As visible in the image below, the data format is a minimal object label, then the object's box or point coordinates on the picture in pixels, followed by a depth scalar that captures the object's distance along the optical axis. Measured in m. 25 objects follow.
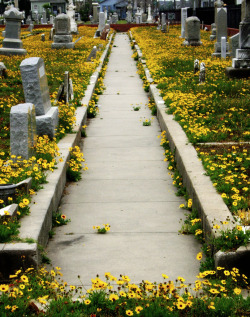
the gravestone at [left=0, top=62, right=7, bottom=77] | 15.93
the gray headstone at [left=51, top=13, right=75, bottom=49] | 27.02
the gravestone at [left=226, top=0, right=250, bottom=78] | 15.65
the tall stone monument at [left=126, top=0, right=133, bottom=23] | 71.25
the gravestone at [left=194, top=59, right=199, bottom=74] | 16.08
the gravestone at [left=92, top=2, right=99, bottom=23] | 57.06
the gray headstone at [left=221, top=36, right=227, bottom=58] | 19.89
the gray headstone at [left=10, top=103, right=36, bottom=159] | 7.11
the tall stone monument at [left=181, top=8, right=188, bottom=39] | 32.50
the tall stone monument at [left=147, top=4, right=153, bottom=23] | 60.53
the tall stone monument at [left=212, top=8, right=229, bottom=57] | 21.84
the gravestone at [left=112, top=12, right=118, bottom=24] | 69.38
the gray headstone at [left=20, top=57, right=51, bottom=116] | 8.62
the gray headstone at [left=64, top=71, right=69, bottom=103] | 12.11
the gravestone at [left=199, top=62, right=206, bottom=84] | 14.05
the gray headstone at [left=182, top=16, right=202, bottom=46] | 26.61
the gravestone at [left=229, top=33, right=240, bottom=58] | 18.35
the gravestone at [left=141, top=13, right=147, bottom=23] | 64.56
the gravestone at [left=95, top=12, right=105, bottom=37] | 38.75
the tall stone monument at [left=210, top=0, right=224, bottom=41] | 31.01
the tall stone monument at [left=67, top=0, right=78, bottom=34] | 39.73
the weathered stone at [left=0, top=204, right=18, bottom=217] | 5.37
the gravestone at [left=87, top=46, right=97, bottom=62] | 22.08
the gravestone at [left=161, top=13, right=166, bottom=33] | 41.06
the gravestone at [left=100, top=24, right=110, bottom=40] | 34.94
